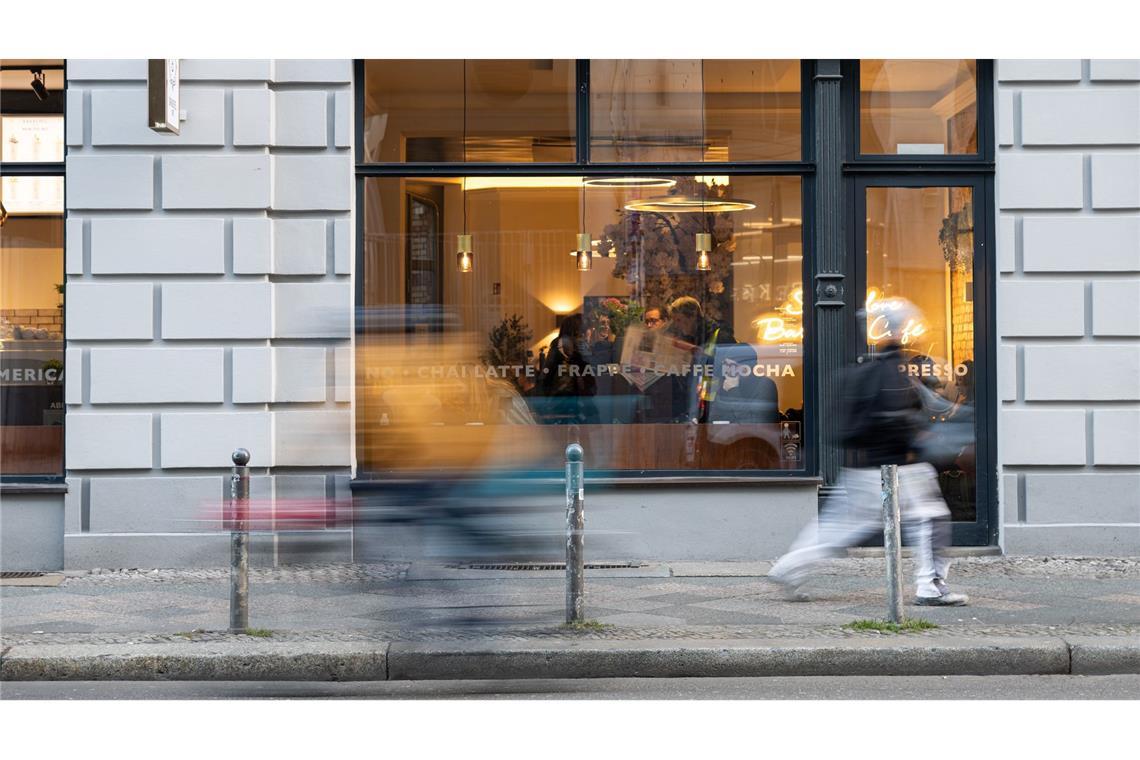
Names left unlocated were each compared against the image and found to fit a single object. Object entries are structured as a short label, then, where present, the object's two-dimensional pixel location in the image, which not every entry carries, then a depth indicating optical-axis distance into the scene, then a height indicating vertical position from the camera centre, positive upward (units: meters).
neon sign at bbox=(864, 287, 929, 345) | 11.38 +0.55
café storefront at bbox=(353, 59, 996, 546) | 11.30 +1.22
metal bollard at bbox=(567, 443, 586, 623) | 8.20 -0.89
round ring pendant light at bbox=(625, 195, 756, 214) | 11.50 +1.55
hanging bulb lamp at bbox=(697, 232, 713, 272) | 11.54 +1.16
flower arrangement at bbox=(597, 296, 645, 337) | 11.52 +0.64
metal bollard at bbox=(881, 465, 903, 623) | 8.24 -0.95
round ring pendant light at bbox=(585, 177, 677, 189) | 11.45 +1.74
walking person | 8.66 -0.66
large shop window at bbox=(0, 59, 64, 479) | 11.12 +0.91
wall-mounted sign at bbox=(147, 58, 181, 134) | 10.16 +2.24
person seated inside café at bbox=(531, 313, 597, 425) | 11.48 +0.06
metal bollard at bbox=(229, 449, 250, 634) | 7.97 -0.94
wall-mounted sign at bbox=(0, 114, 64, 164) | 11.14 +2.06
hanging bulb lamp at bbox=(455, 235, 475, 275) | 11.42 +1.11
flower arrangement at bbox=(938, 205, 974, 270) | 11.39 +1.25
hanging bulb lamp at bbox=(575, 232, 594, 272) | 11.50 +1.12
